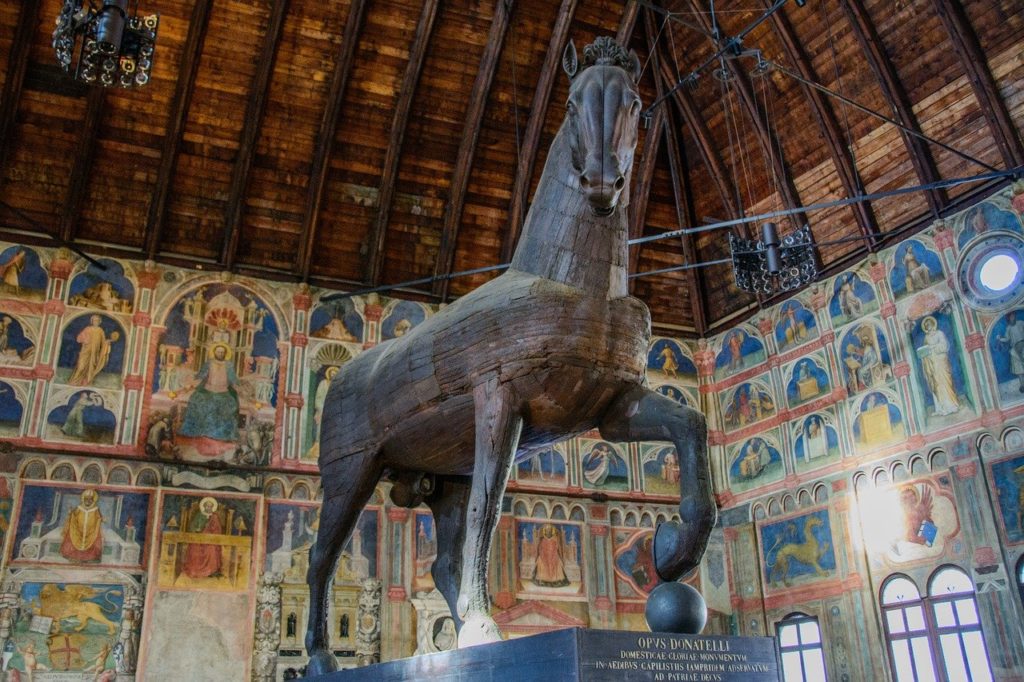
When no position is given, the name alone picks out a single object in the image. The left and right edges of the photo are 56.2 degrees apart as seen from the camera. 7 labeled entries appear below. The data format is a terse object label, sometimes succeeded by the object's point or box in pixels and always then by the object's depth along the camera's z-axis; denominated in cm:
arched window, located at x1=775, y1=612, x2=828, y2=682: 1622
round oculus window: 1446
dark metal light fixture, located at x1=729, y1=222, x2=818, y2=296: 1396
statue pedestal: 430
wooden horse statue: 538
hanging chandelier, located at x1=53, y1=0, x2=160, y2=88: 982
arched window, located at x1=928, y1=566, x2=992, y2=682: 1368
